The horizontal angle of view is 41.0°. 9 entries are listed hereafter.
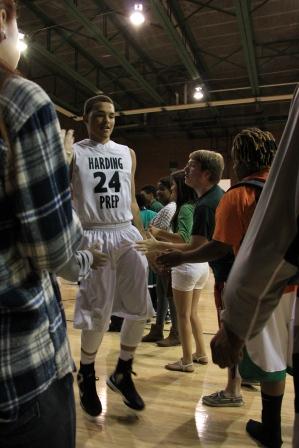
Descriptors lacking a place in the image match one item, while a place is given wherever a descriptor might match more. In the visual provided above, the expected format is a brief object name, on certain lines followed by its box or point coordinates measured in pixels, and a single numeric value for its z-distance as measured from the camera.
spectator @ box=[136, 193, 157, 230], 5.16
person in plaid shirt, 0.83
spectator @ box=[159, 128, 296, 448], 1.97
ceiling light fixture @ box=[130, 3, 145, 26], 5.72
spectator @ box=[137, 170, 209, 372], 3.34
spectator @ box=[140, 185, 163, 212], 5.83
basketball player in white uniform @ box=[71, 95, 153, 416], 2.57
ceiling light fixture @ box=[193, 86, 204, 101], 9.78
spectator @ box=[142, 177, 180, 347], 4.05
